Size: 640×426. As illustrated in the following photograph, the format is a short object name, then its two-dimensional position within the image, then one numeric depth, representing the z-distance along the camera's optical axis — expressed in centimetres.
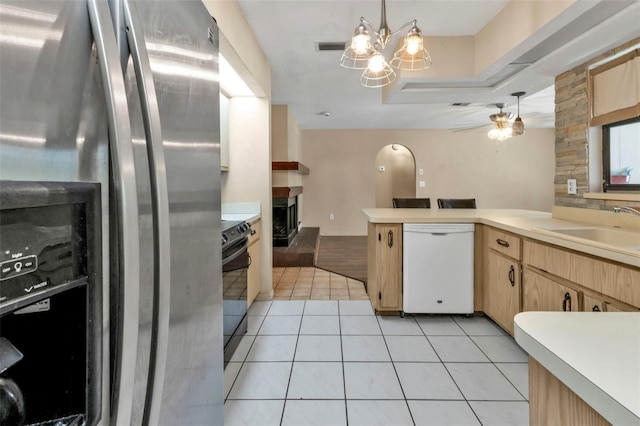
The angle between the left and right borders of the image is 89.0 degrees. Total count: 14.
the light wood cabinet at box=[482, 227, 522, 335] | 222
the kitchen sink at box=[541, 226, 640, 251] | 172
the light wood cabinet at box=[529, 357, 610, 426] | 58
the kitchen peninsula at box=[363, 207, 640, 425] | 57
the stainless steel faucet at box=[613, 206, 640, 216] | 178
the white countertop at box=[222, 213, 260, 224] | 274
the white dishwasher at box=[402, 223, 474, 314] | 267
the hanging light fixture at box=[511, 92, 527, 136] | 416
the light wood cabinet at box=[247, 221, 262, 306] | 275
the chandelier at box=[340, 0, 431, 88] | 189
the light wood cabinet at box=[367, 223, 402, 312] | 274
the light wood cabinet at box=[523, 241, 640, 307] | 133
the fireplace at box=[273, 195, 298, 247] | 482
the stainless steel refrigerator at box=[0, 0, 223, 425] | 41
